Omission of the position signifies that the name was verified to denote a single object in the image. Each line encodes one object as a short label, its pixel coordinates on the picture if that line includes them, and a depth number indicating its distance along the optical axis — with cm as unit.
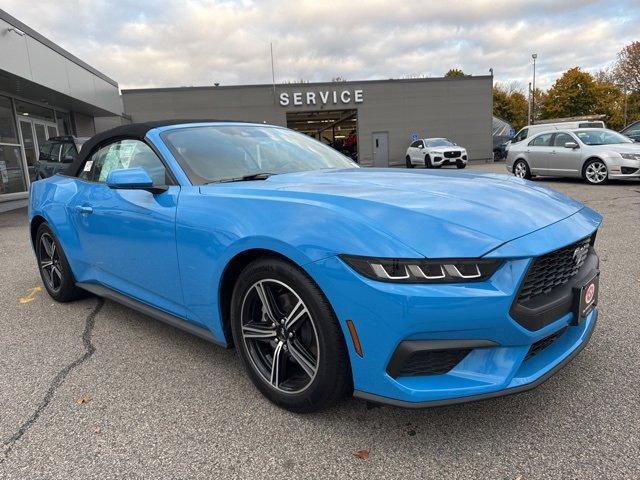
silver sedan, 1085
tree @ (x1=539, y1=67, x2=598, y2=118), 4884
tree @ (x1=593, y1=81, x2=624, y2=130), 4862
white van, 2030
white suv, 2144
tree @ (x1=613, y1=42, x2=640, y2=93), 4453
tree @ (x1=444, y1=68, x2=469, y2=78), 6712
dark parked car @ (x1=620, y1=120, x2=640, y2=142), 1314
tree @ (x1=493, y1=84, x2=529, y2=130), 6072
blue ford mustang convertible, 180
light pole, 6094
